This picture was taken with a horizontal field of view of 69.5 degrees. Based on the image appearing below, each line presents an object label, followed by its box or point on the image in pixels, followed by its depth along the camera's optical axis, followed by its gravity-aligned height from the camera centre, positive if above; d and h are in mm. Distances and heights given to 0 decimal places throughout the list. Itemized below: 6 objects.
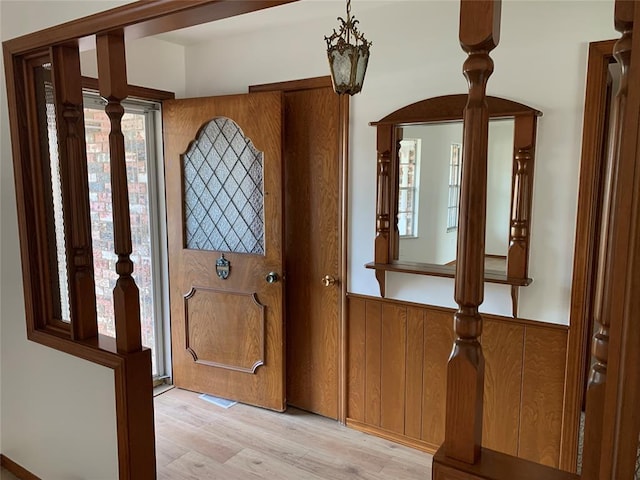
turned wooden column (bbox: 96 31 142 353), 1656 -18
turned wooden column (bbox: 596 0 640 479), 834 -193
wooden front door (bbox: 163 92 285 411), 2834 -366
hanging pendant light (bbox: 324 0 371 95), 1781 +482
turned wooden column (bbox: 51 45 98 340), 1797 +8
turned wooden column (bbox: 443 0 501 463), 982 -133
